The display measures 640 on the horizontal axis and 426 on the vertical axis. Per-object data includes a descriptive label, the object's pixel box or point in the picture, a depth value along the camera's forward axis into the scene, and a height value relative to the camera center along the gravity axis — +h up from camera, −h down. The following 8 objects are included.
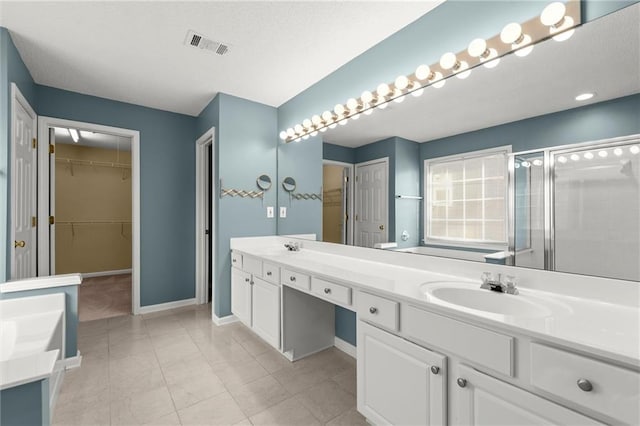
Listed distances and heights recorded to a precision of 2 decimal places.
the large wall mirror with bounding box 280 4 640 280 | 1.09 +0.26
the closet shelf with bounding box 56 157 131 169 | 4.84 +0.89
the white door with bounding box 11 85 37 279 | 2.11 +0.21
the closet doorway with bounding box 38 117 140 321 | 4.52 +0.01
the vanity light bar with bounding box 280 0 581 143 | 1.20 +0.81
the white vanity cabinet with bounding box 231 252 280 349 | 2.24 -0.71
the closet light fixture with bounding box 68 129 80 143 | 4.17 +1.18
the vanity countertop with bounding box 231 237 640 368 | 0.80 -0.36
